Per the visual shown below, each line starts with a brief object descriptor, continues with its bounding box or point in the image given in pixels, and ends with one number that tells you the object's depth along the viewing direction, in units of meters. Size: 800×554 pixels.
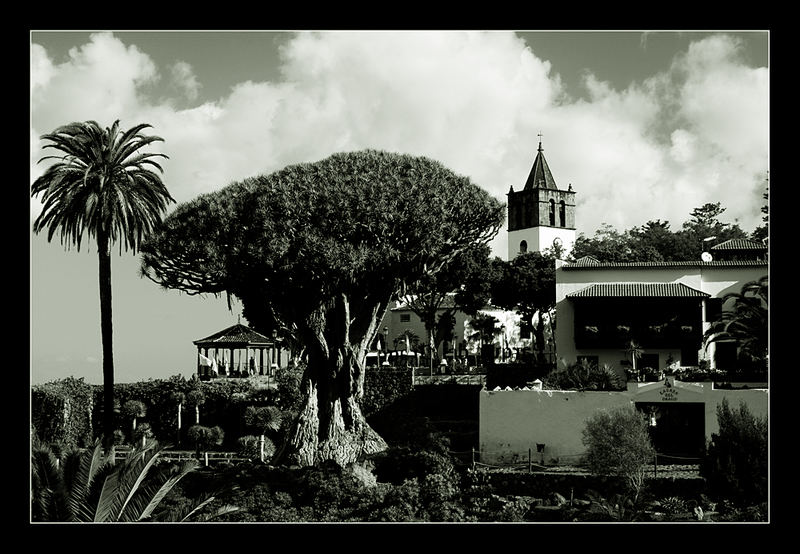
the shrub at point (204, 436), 35.59
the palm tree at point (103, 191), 32.88
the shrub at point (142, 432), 36.09
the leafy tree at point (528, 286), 53.21
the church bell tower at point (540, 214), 96.75
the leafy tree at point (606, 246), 61.66
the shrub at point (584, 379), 31.89
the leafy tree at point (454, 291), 49.19
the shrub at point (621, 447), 25.52
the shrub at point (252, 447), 32.44
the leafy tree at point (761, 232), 56.62
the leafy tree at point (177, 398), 37.84
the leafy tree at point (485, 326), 61.39
